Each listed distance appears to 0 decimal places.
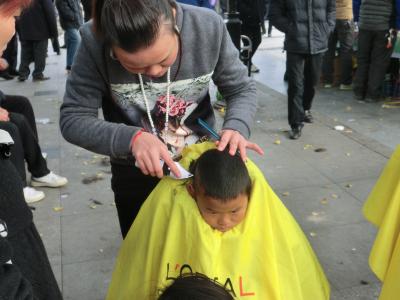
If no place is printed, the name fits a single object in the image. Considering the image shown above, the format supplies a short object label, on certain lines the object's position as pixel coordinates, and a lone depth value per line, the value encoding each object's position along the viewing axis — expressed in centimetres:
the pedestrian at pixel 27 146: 374
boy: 174
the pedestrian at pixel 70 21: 864
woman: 141
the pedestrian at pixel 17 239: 102
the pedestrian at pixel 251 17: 709
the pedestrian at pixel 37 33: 814
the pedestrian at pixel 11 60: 880
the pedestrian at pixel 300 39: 499
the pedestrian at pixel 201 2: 590
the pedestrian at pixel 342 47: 684
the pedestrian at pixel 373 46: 607
